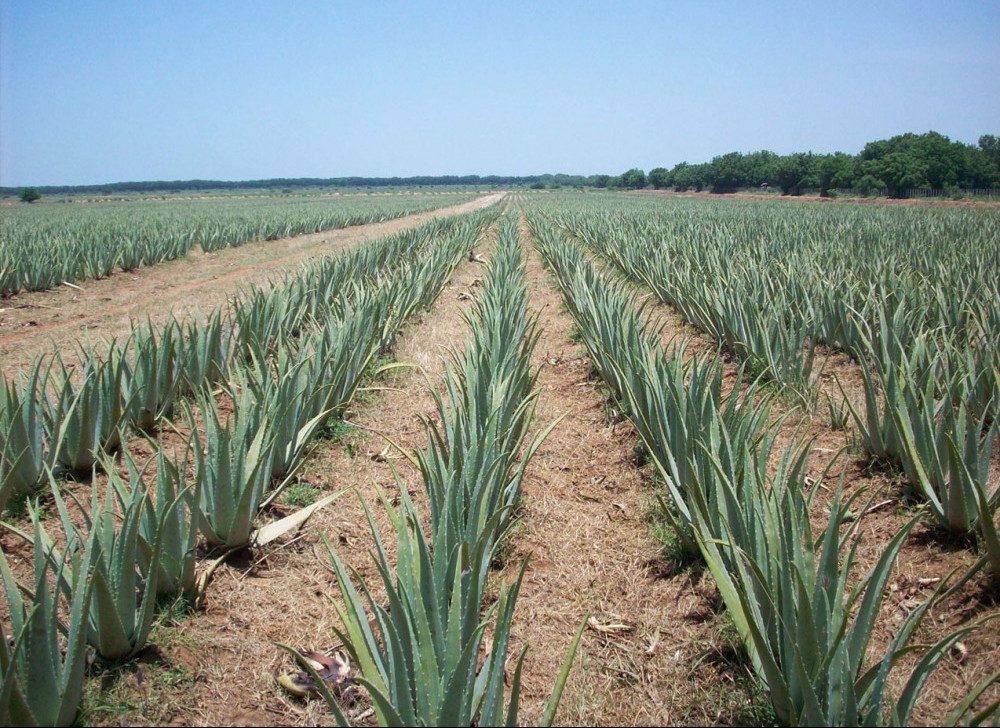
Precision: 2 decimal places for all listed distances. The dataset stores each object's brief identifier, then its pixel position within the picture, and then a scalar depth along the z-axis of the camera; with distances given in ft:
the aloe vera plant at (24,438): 7.83
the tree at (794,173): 201.57
